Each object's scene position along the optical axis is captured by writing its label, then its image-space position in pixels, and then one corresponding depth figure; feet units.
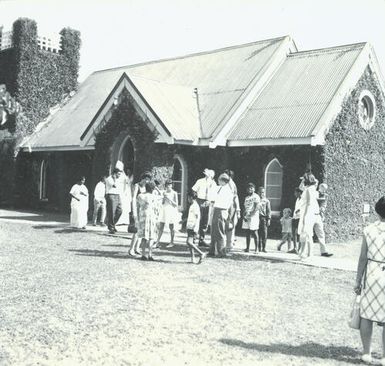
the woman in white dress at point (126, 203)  55.60
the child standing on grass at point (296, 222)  41.57
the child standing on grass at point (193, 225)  34.86
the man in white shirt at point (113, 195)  49.32
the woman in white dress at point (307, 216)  37.68
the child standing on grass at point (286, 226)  44.11
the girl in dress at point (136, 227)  35.85
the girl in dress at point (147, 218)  35.04
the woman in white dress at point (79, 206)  52.29
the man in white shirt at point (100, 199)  56.13
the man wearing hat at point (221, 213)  37.70
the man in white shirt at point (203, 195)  43.93
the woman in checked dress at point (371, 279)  17.42
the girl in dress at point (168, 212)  41.96
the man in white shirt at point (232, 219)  39.99
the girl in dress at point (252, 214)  40.65
